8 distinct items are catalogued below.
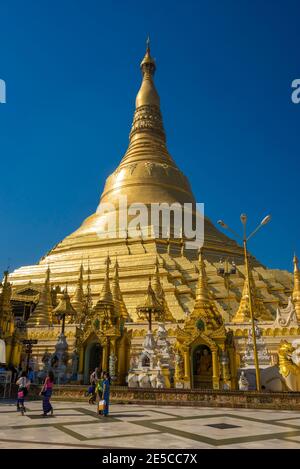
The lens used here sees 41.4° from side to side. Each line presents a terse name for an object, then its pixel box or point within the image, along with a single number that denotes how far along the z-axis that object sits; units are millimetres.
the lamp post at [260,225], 12653
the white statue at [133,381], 16312
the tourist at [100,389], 9905
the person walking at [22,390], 9386
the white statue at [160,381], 16016
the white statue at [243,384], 15281
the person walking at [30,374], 16900
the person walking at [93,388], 12370
